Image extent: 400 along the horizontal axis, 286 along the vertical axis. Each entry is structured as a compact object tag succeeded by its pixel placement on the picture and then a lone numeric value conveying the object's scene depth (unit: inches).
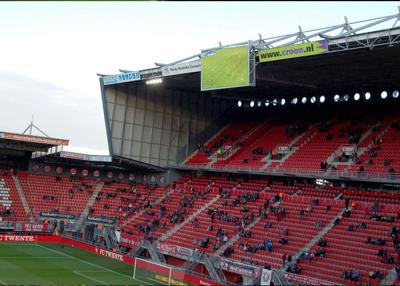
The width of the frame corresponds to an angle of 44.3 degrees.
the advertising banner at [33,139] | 1835.0
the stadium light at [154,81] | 1670.9
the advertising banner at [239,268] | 1128.8
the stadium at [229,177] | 1214.3
